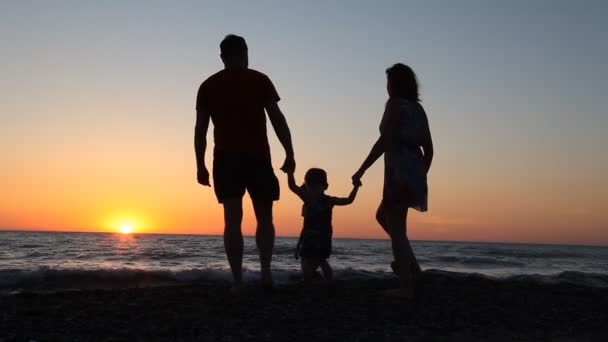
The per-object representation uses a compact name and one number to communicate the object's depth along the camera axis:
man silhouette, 4.73
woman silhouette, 4.71
